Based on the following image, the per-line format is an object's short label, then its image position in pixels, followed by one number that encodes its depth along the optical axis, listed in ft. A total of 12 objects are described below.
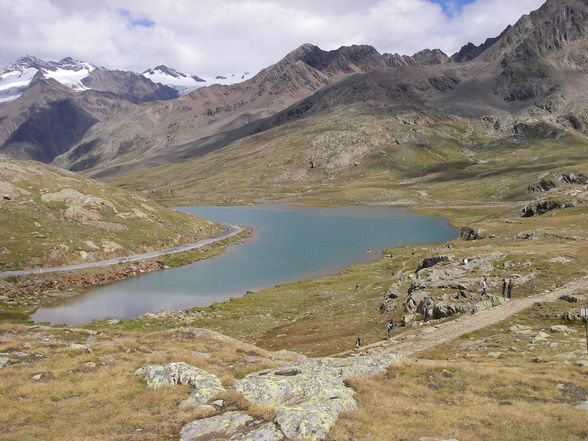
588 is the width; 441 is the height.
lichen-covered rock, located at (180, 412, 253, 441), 59.72
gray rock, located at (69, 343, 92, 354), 100.01
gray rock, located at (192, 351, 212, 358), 106.32
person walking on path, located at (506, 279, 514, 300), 152.25
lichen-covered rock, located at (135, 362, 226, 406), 73.91
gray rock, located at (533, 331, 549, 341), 113.80
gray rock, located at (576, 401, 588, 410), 66.44
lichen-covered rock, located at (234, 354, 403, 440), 60.44
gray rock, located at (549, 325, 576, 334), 116.96
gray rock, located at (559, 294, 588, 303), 135.66
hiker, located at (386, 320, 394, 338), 138.92
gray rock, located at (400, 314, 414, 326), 153.15
